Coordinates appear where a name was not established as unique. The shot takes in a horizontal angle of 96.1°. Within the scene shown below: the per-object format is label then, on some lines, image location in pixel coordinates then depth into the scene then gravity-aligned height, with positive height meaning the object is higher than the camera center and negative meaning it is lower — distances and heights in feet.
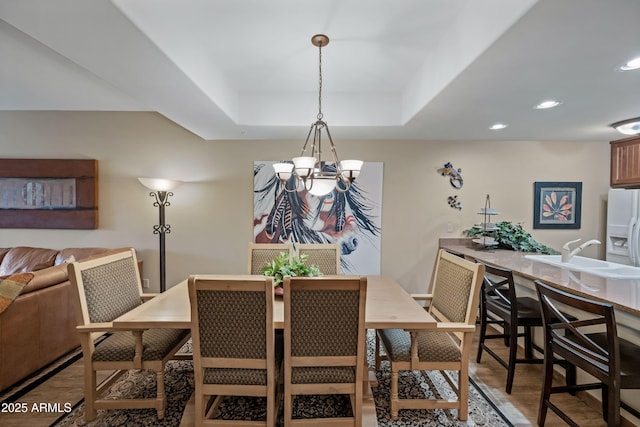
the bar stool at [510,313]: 6.84 -2.59
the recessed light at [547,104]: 7.67 +2.91
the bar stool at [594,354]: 4.45 -2.48
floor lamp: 11.07 +0.10
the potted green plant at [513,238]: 11.16 -1.13
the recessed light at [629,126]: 9.09 +2.76
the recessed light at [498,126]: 9.95 +2.95
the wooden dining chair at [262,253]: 9.11 -1.51
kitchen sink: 7.36 -1.60
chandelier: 6.16 +0.78
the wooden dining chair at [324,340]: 4.86 -2.34
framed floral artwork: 12.64 +0.22
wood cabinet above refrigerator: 8.79 +1.54
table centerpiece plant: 6.60 -1.49
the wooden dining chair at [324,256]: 9.35 -1.59
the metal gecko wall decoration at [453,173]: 12.56 +1.56
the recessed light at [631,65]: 5.46 +2.86
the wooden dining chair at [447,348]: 5.83 -2.93
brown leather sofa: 6.81 -3.25
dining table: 5.22 -2.13
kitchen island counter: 5.47 -1.65
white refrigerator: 10.82 -0.60
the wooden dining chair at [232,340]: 4.84 -2.35
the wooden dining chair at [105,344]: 5.66 -2.91
